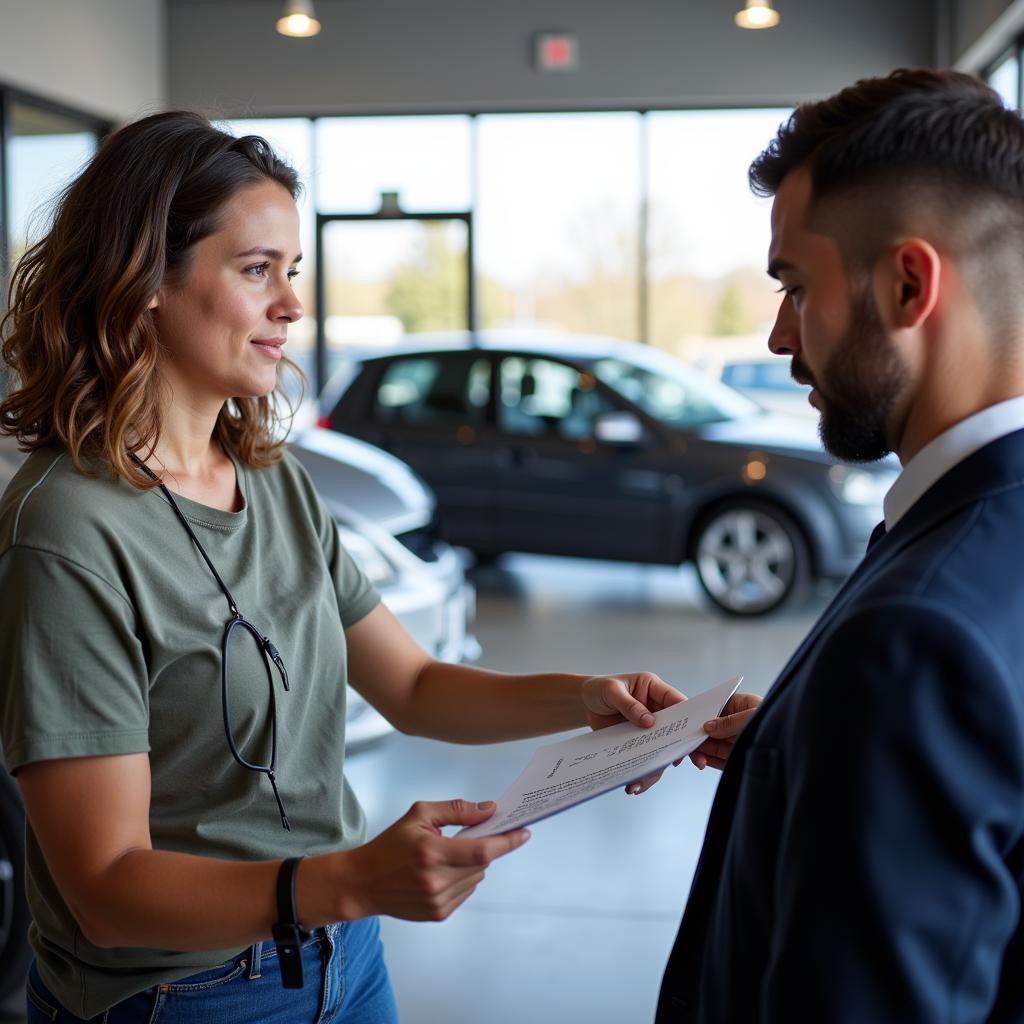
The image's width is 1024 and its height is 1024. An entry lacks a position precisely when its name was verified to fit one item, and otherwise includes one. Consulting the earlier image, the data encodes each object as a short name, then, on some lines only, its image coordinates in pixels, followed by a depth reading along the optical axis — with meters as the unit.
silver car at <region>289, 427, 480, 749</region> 4.13
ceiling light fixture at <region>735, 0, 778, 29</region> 8.66
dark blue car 7.02
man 0.91
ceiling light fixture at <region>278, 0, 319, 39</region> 8.94
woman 1.30
